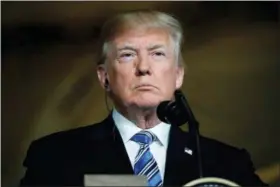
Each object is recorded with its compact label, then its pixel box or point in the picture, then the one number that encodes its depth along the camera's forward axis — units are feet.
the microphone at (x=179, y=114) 14.32
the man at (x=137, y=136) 14.21
